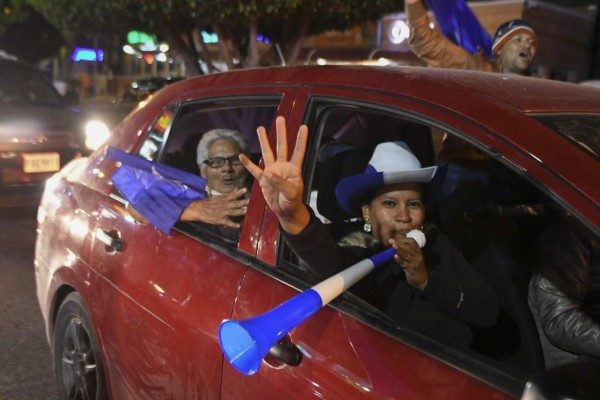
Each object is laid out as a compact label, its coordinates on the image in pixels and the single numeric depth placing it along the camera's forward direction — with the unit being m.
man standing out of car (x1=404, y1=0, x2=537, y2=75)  3.50
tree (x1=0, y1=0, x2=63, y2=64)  19.20
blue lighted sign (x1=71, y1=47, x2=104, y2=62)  37.16
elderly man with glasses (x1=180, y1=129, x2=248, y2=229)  3.01
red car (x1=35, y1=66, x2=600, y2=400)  1.48
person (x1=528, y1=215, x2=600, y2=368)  1.76
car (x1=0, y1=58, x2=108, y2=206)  6.62
